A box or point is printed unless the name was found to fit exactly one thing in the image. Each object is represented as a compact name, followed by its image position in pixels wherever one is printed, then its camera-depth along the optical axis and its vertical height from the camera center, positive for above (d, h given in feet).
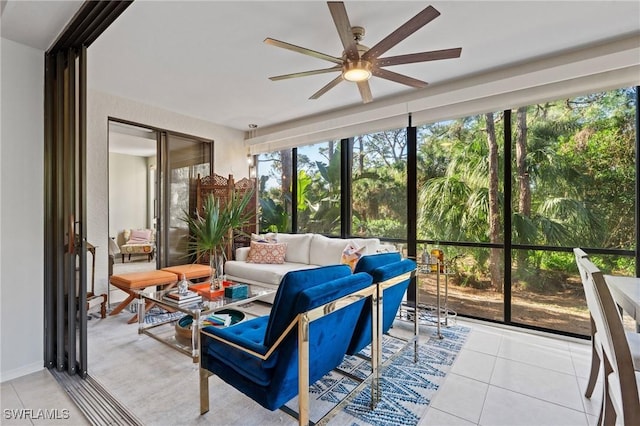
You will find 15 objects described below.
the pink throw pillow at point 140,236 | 16.17 -1.14
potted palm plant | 9.50 -0.52
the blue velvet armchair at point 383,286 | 6.32 -1.60
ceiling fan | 5.94 +3.72
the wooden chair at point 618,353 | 3.98 -1.85
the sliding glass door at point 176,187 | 15.02 +1.37
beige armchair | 15.61 -1.45
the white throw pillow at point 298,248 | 14.65 -1.63
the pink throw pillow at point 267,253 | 14.43 -1.84
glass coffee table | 8.00 -2.58
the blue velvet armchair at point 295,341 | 4.55 -2.11
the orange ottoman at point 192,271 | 12.55 -2.37
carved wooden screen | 15.89 +1.26
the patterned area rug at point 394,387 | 6.10 -4.02
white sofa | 12.76 -1.98
